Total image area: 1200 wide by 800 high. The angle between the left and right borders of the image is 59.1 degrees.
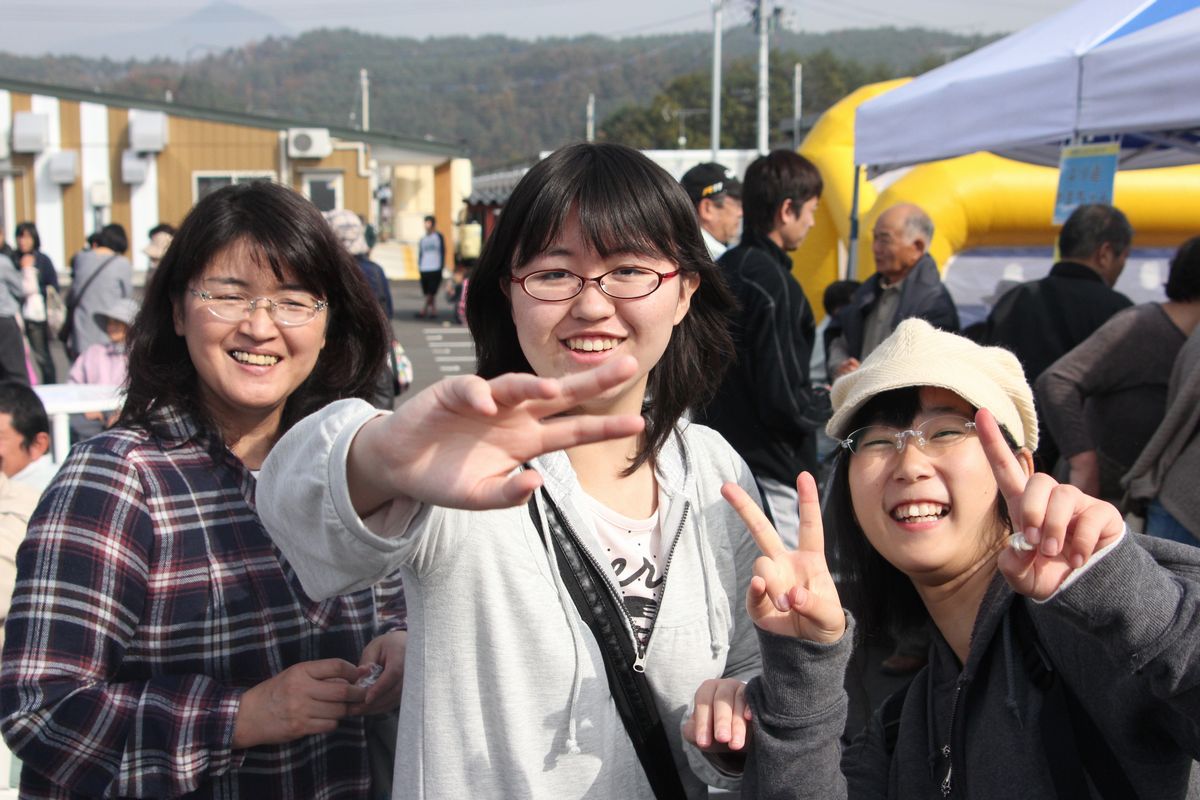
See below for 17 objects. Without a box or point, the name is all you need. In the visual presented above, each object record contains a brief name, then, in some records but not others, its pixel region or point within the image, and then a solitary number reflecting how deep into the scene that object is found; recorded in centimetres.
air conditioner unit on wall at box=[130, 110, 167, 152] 2431
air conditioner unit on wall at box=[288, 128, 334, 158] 2470
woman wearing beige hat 121
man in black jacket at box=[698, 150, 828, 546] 373
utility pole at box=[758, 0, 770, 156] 2766
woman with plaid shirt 154
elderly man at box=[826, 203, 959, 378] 539
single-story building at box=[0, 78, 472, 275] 2467
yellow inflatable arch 943
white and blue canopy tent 438
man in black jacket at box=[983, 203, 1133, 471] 459
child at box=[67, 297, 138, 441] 578
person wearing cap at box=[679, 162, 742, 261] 500
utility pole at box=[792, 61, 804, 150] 2333
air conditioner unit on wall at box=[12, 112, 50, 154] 2422
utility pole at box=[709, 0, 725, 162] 2645
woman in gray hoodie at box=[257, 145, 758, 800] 124
